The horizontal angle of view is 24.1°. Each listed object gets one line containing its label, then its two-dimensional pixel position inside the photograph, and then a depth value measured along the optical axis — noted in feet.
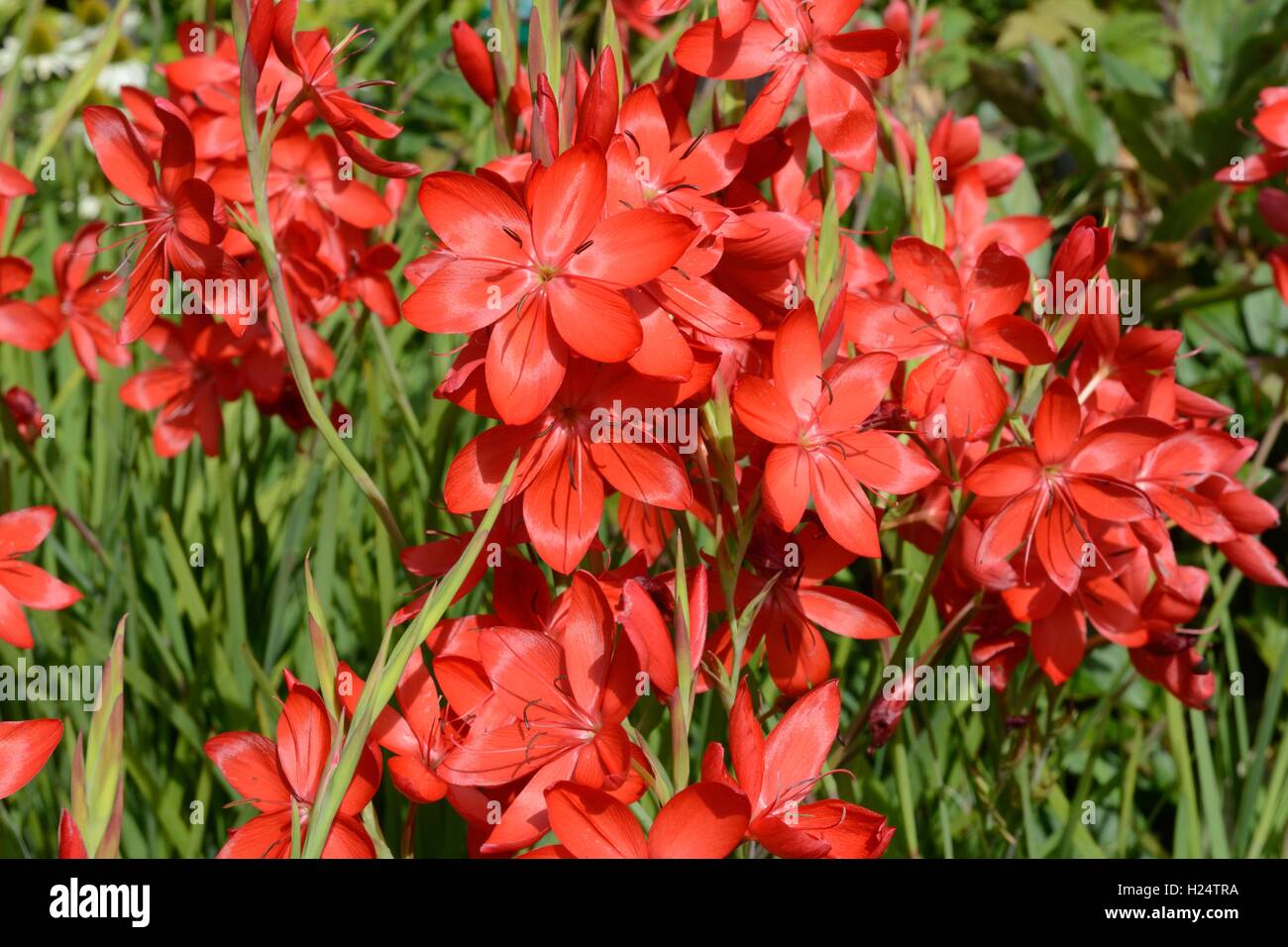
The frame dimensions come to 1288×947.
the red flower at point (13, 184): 2.53
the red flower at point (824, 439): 2.12
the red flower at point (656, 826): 2.00
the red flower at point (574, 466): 2.11
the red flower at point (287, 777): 2.10
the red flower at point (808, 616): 2.26
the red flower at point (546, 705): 2.08
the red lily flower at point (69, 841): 2.00
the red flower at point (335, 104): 2.26
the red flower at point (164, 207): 2.24
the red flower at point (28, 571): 2.33
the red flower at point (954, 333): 2.26
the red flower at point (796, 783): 2.03
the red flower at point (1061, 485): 2.23
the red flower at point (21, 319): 2.62
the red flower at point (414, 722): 2.14
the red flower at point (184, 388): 2.81
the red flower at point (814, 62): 2.24
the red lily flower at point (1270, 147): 2.64
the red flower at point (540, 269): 2.05
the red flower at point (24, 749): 2.07
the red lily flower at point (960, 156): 2.59
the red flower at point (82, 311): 2.92
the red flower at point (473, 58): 2.51
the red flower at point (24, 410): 2.92
